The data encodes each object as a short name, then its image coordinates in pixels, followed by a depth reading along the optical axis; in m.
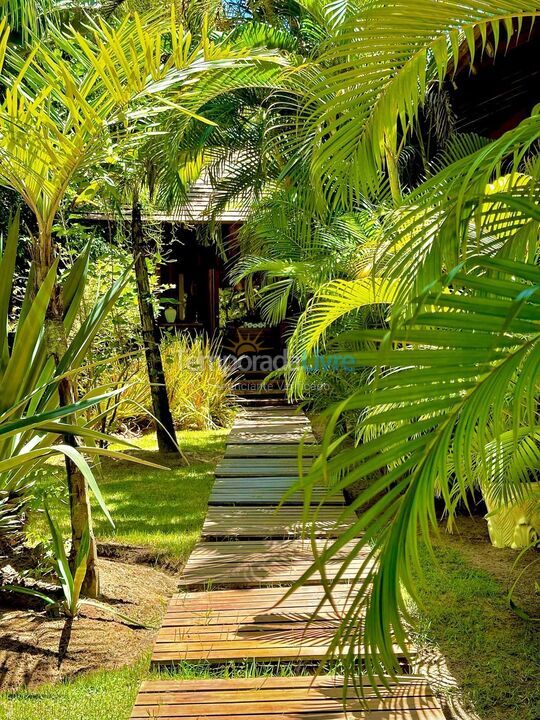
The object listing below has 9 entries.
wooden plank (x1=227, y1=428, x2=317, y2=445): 7.97
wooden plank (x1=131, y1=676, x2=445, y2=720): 2.39
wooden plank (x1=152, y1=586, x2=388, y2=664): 2.94
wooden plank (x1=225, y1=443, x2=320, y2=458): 7.16
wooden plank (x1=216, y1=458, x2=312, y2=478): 6.34
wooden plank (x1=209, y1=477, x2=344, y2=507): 5.40
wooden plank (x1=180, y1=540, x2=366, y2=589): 3.81
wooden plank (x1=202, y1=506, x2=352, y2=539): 4.61
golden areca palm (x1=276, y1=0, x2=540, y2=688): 1.35
